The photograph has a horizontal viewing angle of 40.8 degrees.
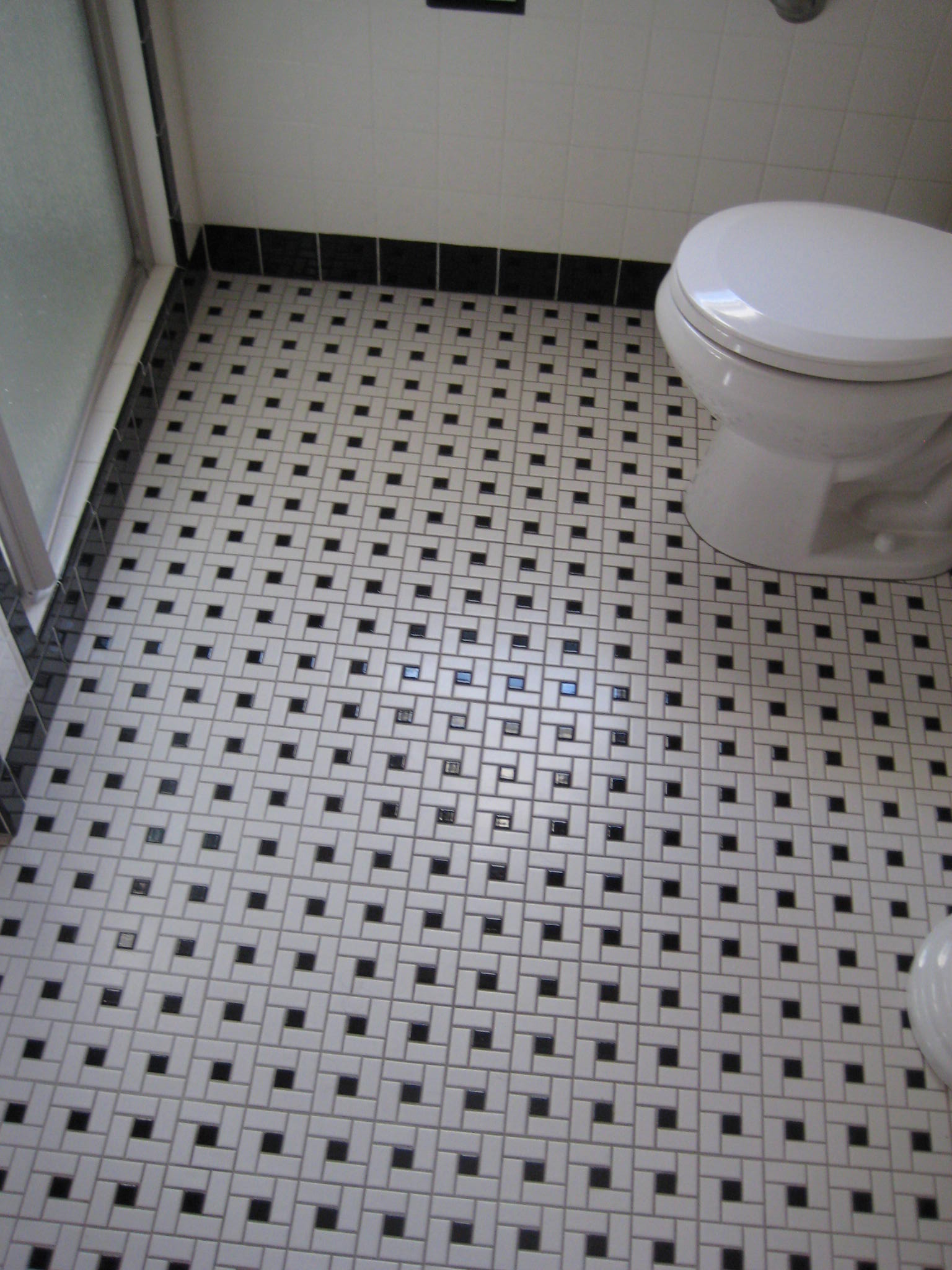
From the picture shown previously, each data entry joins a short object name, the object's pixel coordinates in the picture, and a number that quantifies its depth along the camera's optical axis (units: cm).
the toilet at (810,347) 147
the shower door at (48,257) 157
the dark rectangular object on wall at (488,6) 187
